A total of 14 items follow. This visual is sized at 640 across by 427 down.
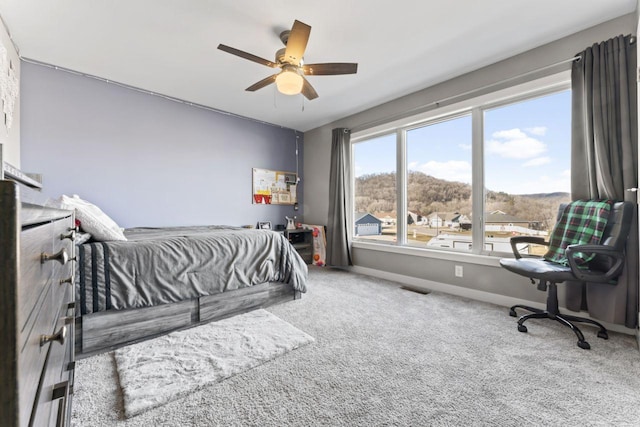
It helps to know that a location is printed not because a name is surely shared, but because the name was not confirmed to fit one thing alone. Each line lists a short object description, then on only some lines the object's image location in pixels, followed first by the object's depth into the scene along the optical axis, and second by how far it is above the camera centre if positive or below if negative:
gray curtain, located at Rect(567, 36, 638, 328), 1.93 +0.53
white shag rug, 1.41 -0.91
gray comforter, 1.72 -0.41
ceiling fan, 2.06 +1.24
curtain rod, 2.33 +1.32
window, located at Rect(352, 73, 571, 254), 2.51 +0.47
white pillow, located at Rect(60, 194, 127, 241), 1.80 -0.06
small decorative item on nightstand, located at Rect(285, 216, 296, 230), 4.65 -0.17
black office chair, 1.81 -0.41
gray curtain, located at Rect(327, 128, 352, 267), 4.12 +0.21
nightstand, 4.57 -0.49
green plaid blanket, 1.96 -0.12
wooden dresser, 0.29 -0.15
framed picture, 4.48 -0.18
